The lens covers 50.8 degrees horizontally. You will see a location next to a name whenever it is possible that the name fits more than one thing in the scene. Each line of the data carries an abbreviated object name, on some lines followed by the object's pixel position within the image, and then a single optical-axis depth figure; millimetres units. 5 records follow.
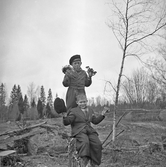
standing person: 3625
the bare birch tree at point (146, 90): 34188
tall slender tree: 6781
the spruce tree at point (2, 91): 50788
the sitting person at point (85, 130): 2914
